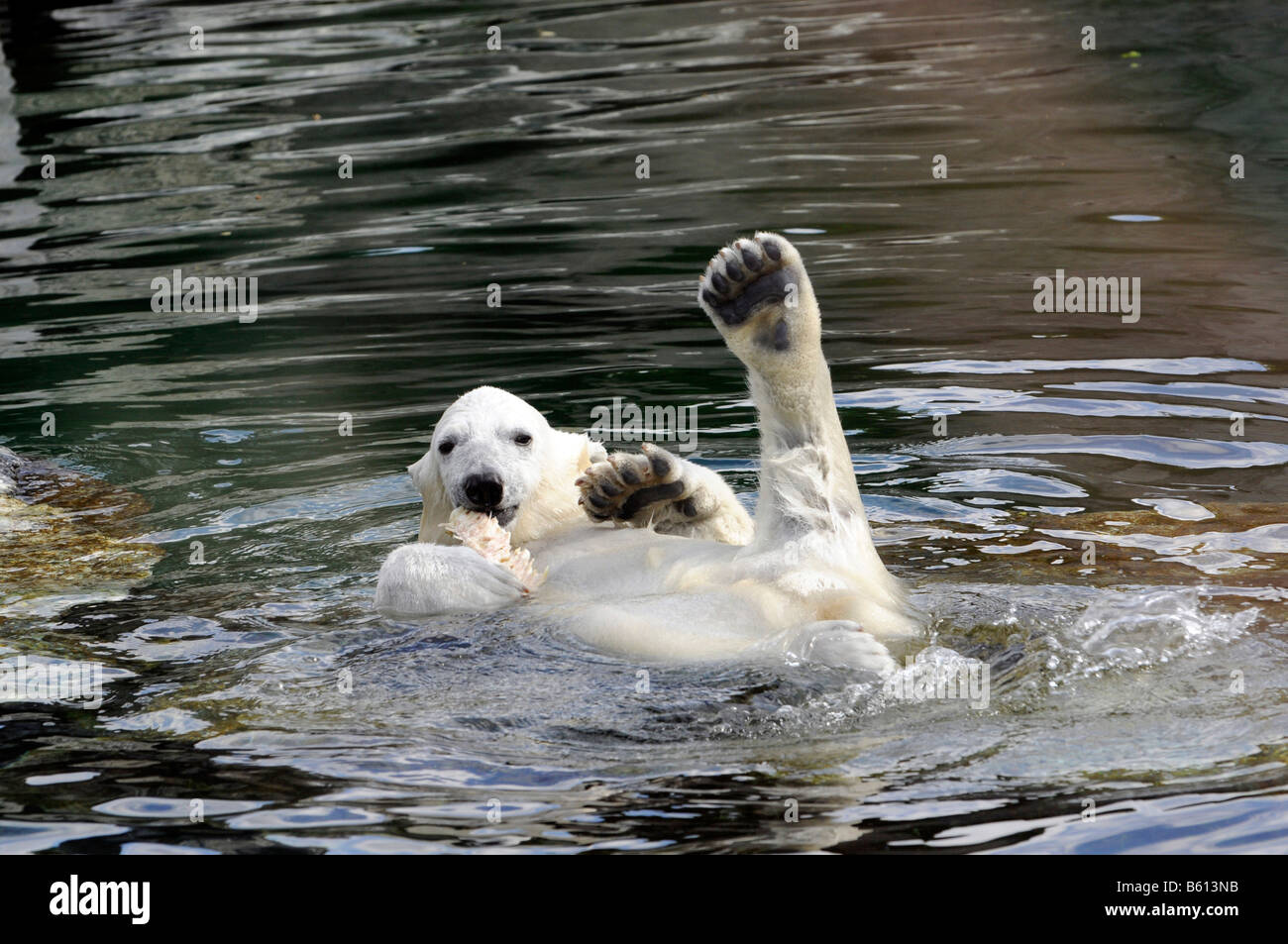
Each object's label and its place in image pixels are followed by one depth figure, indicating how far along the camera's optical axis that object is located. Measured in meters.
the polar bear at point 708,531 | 7.97
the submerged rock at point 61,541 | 10.40
